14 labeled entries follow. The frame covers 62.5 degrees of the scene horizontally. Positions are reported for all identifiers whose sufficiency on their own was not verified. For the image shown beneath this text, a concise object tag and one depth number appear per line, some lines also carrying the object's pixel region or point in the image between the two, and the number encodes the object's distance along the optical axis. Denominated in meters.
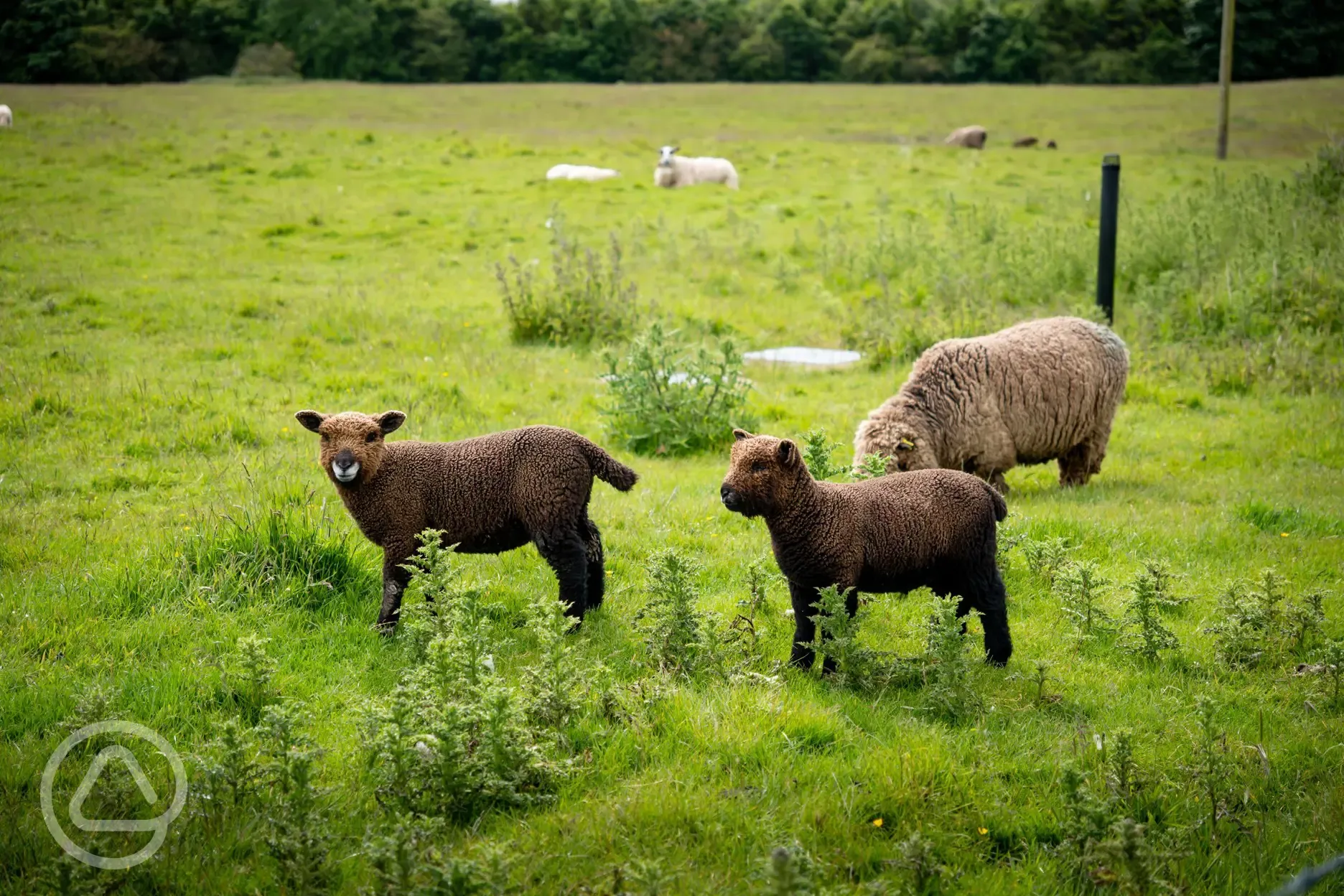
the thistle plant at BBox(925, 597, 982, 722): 5.36
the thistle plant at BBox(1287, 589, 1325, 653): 6.15
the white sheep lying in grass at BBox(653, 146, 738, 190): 27.72
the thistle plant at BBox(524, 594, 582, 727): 5.14
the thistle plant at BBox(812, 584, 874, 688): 5.48
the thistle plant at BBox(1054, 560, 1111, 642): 6.46
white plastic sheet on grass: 13.61
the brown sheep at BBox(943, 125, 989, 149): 37.69
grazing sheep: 8.88
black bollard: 12.83
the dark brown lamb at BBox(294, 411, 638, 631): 6.34
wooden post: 28.05
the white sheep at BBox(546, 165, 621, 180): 27.45
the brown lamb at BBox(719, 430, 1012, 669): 5.68
